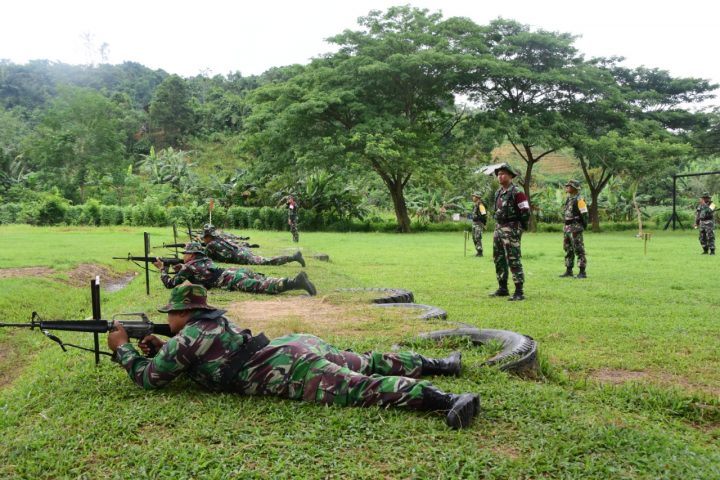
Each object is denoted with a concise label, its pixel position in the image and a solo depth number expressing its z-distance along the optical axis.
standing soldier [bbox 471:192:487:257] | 15.25
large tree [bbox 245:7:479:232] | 25.97
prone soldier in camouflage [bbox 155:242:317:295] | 9.05
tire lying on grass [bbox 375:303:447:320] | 6.93
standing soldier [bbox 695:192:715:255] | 16.33
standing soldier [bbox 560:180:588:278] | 10.80
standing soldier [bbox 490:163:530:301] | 8.46
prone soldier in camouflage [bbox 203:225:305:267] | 12.01
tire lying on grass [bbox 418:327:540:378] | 4.66
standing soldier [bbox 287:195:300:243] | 20.47
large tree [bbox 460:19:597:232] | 27.25
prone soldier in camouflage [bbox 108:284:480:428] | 3.82
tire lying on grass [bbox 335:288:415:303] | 7.92
